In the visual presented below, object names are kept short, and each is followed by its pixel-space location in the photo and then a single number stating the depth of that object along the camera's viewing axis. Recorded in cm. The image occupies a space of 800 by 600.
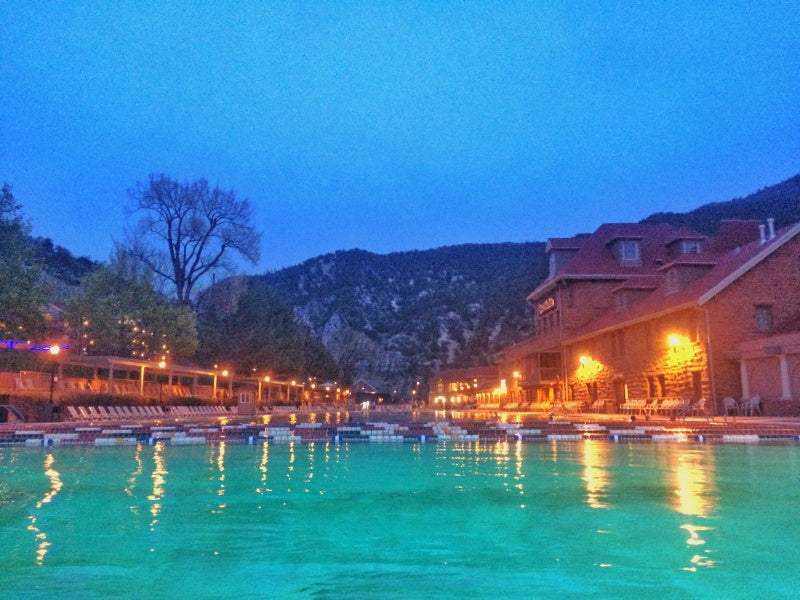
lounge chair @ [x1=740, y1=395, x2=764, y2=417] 2014
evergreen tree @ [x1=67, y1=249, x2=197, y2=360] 3209
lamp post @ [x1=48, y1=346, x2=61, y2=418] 1955
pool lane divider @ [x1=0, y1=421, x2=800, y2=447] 1384
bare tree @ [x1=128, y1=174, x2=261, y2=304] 3928
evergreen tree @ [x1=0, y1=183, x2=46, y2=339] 1952
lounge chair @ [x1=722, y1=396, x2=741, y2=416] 2039
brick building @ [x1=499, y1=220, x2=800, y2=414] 2111
